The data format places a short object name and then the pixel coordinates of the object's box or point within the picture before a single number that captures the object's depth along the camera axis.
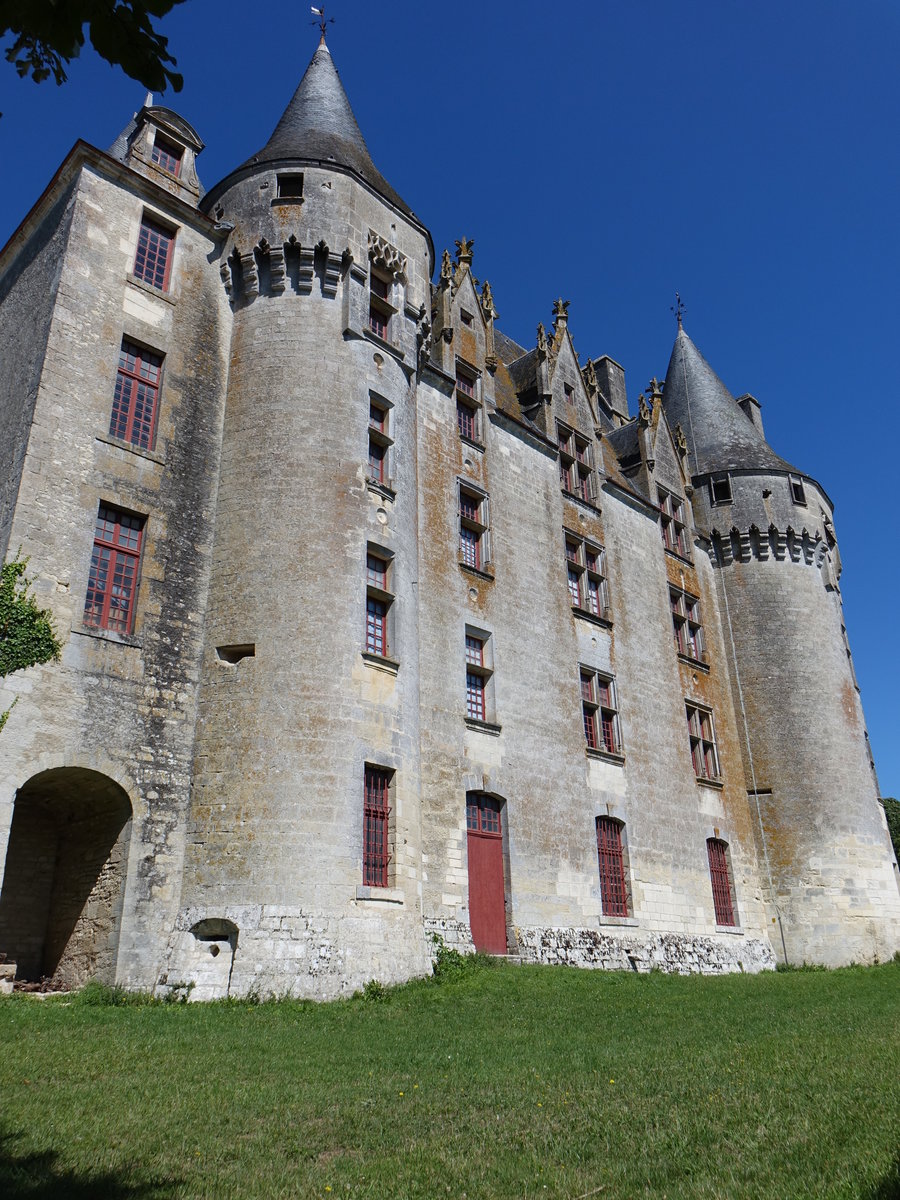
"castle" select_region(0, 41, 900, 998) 14.77
